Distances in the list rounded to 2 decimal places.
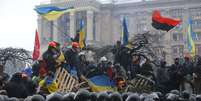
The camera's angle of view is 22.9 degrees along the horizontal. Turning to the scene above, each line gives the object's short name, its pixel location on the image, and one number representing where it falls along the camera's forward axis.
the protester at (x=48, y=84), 11.88
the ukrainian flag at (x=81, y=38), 17.92
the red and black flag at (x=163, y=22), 19.50
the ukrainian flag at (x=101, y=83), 12.93
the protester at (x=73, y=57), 13.34
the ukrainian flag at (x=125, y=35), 18.90
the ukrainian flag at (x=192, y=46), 32.97
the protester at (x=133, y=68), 15.08
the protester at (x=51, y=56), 12.83
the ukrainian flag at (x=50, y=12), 20.27
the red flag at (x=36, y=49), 22.53
